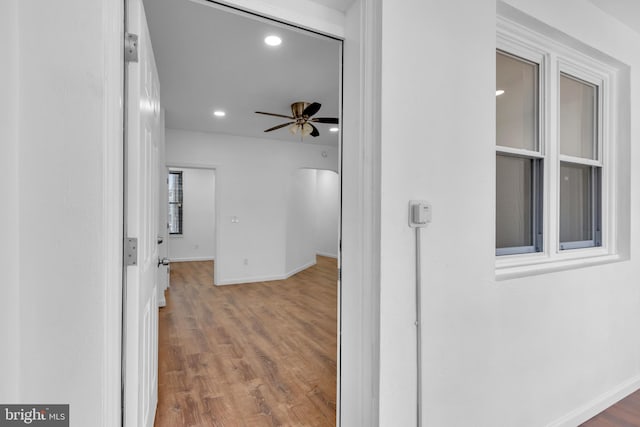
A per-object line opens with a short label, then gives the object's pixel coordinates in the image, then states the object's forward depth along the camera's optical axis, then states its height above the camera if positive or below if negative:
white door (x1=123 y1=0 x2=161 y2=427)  1.11 -0.02
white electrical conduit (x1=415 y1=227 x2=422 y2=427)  1.36 -0.47
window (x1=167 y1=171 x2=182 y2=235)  8.08 +0.32
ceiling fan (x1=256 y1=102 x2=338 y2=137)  3.80 +1.19
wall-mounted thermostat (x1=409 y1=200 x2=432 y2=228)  1.34 +0.01
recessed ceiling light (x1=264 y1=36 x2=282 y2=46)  2.50 +1.39
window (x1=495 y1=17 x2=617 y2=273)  1.89 +0.42
